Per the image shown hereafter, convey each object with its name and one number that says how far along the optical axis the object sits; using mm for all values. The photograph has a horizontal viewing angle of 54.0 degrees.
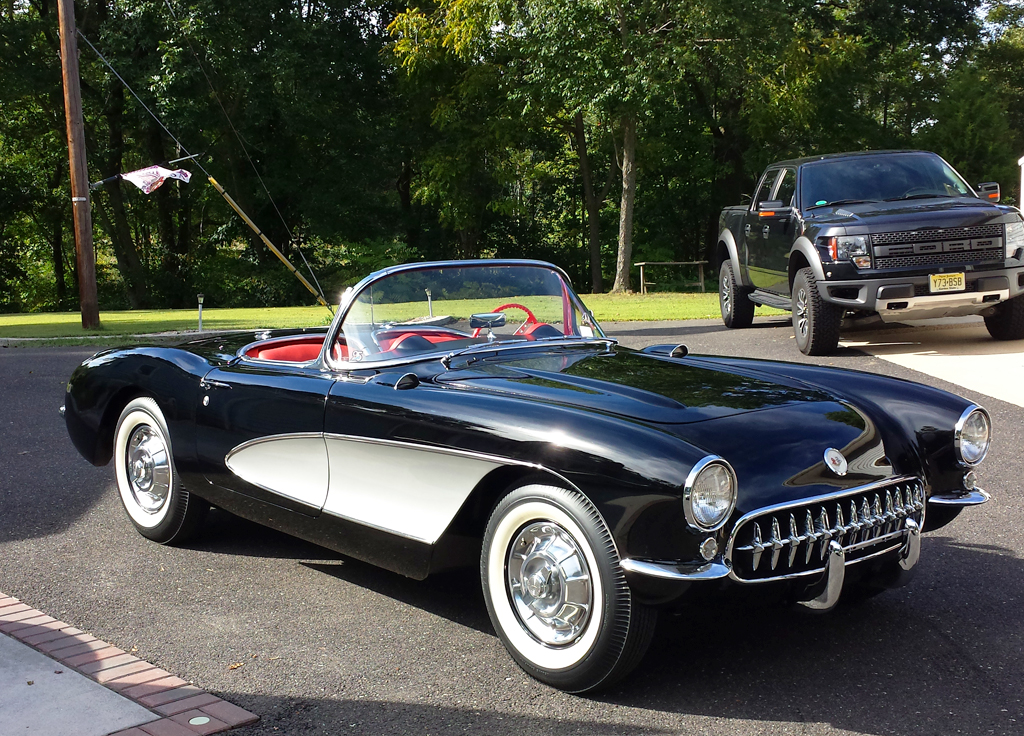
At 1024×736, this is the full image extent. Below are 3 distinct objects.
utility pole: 17938
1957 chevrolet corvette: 2984
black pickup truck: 10086
